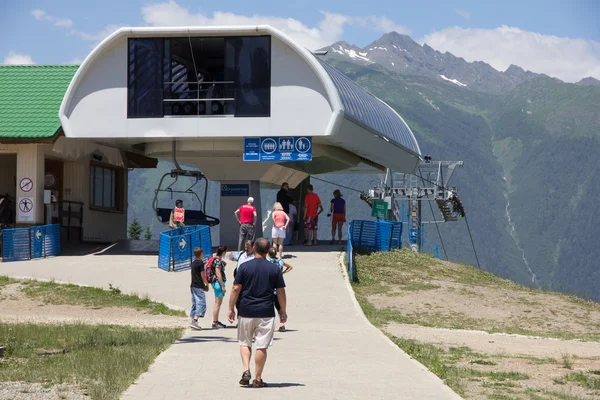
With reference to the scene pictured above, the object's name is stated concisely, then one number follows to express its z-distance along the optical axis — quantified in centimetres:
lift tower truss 6266
